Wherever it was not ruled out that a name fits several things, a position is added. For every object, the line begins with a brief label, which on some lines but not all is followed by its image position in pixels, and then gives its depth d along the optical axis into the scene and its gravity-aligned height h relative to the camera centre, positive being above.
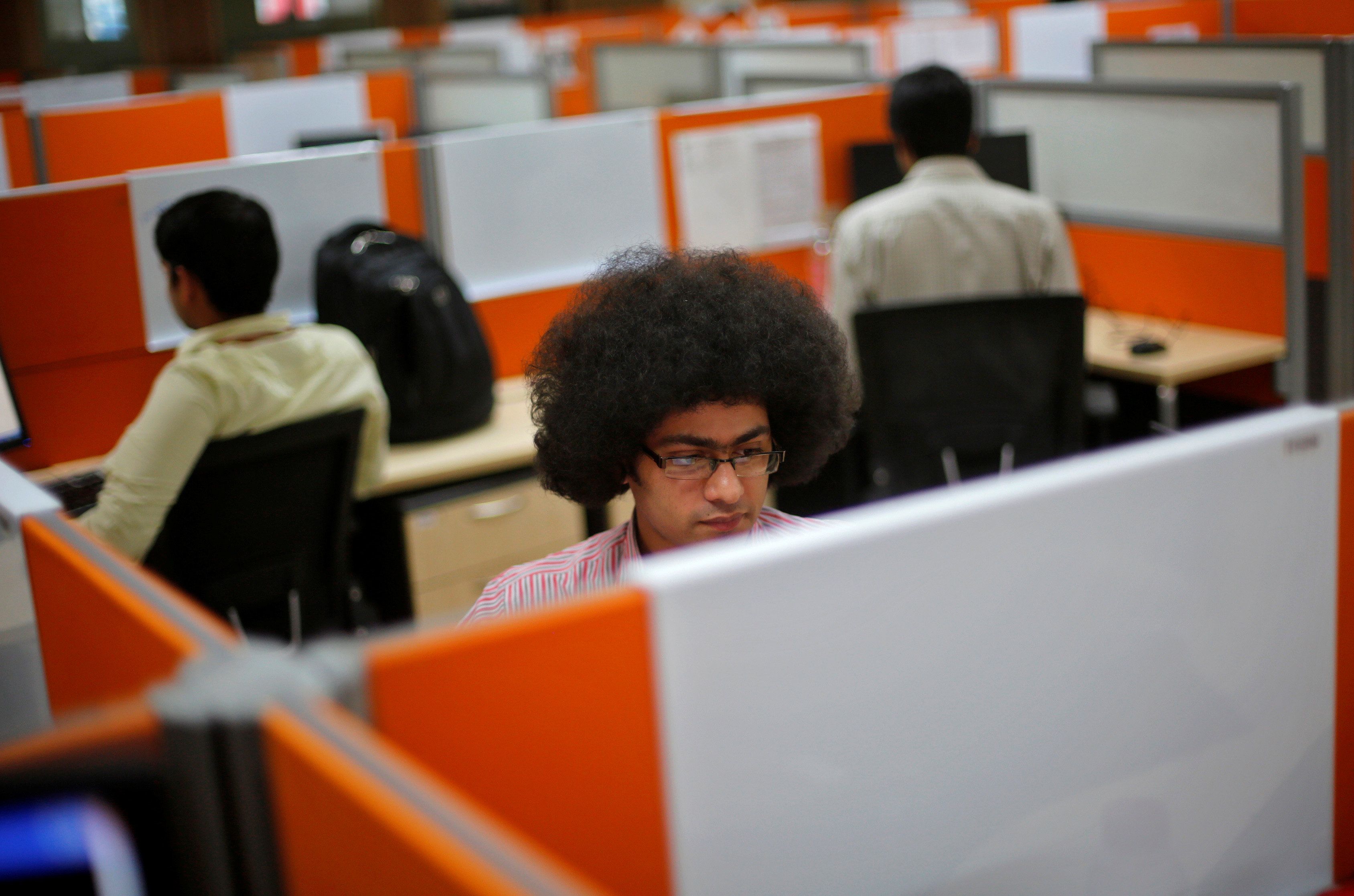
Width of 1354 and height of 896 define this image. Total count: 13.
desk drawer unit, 2.71 -0.70
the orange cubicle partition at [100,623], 0.82 -0.26
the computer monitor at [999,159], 3.56 -0.04
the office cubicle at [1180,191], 3.12 -0.15
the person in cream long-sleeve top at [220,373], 2.11 -0.28
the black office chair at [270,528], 2.17 -0.53
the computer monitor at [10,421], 2.58 -0.38
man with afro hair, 1.40 -0.25
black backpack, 2.69 -0.28
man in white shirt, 2.85 -0.20
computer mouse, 3.11 -0.49
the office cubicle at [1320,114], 3.21 +0.00
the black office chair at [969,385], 2.53 -0.45
